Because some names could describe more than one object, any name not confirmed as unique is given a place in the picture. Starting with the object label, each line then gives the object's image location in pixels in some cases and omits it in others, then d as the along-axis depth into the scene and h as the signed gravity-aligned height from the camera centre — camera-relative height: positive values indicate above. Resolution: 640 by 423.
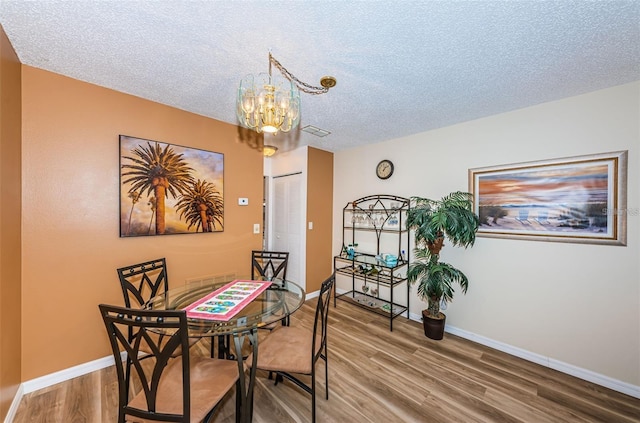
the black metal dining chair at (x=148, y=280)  2.01 -0.70
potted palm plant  2.50 -0.34
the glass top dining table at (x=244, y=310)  1.44 -0.74
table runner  1.59 -0.71
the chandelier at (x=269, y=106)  1.58 +0.73
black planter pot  2.71 -1.35
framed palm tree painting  2.29 +0.22
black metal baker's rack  3.37 -0.66
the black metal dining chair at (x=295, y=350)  1.60 -1.05
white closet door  4.06 -0.20
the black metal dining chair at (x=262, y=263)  2.71 -0.64
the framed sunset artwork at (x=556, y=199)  2.02 +0.13
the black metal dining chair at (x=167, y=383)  1.13 -1.01
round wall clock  3.56 +0.64
